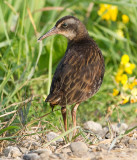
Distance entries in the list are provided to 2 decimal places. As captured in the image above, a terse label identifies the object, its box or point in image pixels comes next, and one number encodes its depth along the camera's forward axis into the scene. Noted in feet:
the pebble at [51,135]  27.36
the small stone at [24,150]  23.63
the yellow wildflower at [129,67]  37.70
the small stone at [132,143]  25.30
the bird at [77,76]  26.02
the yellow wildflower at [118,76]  37.86
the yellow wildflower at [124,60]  37.28
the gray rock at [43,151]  22.55
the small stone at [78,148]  22.75
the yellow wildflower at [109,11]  45.52
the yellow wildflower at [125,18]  46.47
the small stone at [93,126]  31.69
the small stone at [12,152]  22.92
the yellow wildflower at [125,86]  35.01
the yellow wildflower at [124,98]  33.56
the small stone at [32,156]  21.97
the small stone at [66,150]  23.17
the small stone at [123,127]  31.26
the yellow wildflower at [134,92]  33.17
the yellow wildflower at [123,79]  36.55
